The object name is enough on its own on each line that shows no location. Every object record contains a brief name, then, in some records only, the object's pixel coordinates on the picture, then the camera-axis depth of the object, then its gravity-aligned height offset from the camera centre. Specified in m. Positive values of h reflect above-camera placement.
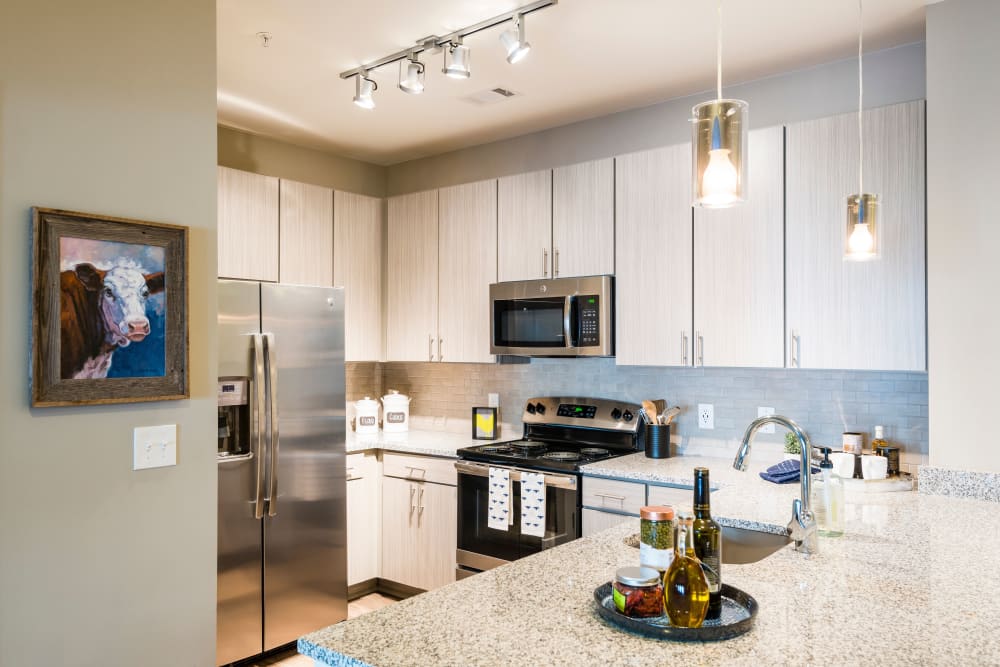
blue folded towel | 2.71 -0.53
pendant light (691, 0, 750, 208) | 1.46 +0.38
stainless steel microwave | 3.56 +0.08
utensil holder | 3.48 -0.52
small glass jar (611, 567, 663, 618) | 1.32 -0.48
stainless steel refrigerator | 3.23 -0.63
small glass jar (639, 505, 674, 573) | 1.35 -0.38
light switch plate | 2.09 -0.34
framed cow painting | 1.91 +0.06
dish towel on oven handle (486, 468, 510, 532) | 3.48 -0.81
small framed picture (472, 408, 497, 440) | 4.25 -0.54
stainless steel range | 3.33 -0.63
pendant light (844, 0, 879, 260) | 2.20 +0.33
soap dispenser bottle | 1.94 -0.46
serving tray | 1.25 -0.52
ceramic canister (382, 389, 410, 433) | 4.59 -0.51
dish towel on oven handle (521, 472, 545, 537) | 3.35 -0.80
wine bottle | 1.36 -0.40
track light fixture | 2.56 +1.12
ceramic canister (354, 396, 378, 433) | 4.48 -0.52
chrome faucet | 1.71 -0.42
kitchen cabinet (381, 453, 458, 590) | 3.84 -1.07
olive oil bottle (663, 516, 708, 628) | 1.26 -0.45
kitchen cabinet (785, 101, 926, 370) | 2.77 +0.33
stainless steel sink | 2.12 -0.64
